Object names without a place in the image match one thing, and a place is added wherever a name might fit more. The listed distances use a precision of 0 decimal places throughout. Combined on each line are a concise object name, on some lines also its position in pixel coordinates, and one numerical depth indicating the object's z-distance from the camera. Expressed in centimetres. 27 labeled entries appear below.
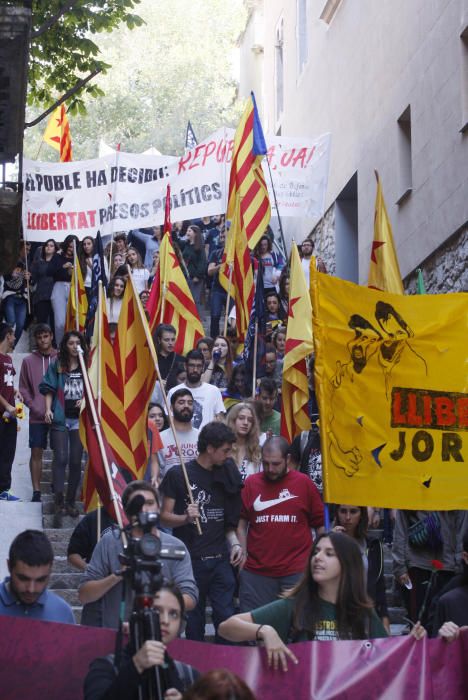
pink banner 583
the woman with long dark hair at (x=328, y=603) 625
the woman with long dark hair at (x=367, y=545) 817
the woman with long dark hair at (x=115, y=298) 1634
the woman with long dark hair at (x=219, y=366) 1477
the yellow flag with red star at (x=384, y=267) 1205
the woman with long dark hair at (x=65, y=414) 1193
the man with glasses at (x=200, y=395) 1224
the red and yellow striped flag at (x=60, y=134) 2302
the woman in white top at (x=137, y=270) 1850
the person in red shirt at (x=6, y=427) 1248
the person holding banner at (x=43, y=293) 1770
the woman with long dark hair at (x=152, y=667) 467
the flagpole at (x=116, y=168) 1884
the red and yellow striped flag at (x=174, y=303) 1488
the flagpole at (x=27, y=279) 1815
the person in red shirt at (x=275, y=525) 897
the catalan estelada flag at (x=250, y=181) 1605
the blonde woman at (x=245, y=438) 1079
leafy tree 4981
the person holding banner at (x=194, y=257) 2100
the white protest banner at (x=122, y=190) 1902
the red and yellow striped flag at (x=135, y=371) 954
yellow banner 793
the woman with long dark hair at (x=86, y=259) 1808
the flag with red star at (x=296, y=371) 1128
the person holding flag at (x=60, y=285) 1750
